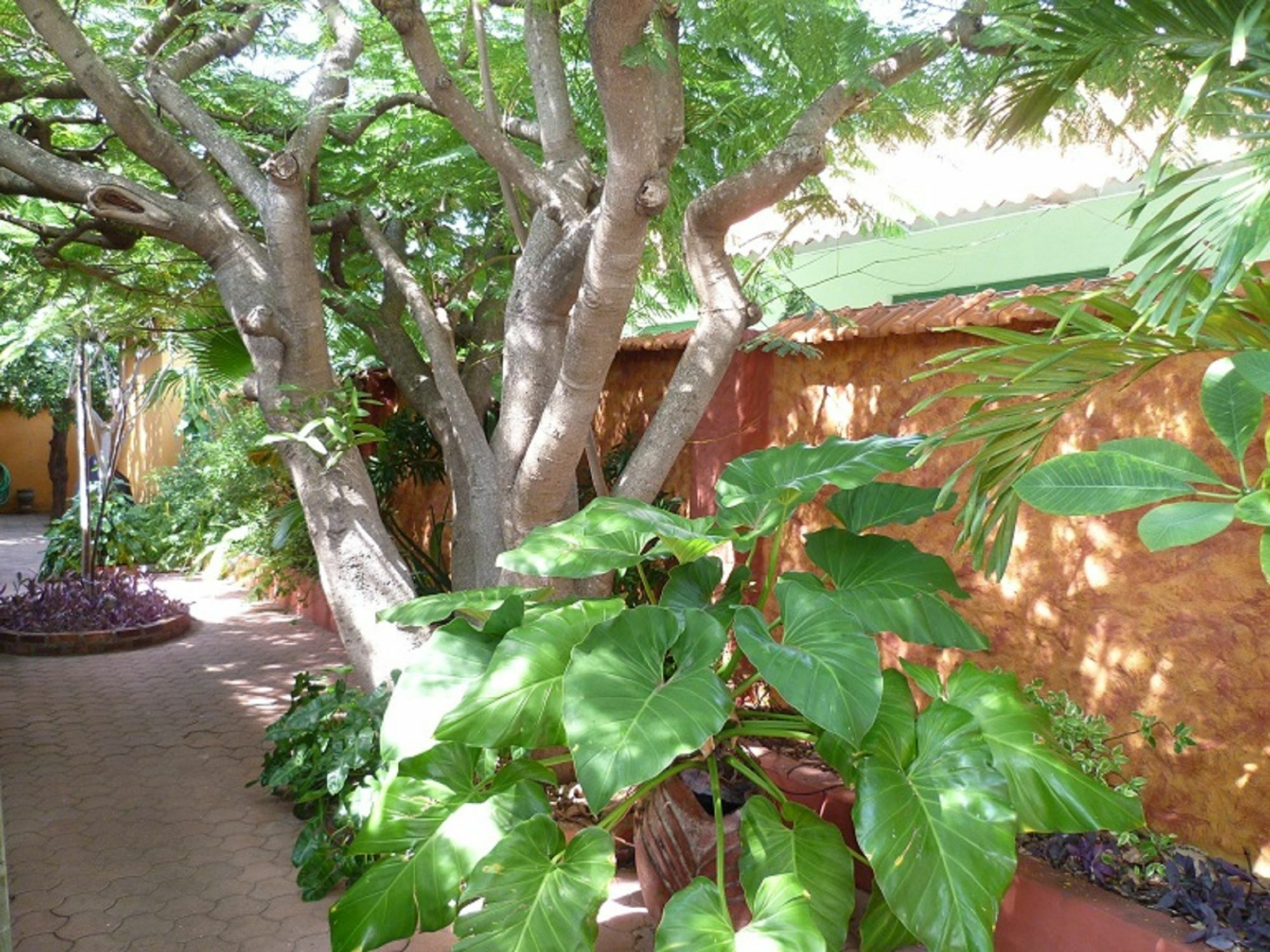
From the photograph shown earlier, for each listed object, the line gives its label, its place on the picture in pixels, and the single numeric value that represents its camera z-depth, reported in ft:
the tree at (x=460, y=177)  11.43
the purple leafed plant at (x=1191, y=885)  8.87
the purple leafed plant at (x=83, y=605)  26.22
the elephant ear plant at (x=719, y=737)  7.98
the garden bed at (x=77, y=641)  25.21
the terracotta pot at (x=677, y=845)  10.32
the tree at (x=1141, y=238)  6.20
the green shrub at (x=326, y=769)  11.98
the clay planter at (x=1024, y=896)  9.23
